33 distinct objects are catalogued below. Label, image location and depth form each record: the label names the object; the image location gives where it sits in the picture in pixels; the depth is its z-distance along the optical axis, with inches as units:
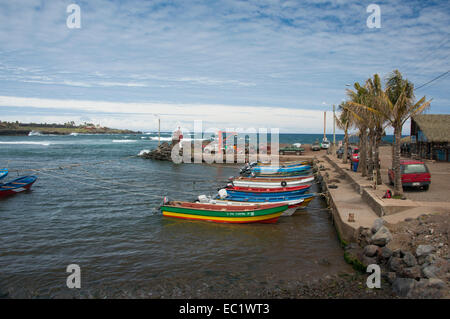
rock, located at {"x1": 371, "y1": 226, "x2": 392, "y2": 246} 478.9
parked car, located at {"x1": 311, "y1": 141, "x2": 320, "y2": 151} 2564.0
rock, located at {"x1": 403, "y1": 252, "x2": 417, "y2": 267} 414.9
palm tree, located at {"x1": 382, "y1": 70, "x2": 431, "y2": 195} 605.9
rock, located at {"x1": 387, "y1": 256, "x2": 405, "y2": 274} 423.0
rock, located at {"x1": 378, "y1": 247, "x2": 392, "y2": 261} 458.6
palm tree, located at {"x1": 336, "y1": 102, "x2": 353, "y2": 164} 1349.4
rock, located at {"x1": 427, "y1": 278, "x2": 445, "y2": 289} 349.1
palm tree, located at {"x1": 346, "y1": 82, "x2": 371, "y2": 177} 918.4
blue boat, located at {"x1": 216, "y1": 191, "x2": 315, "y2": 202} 899.4
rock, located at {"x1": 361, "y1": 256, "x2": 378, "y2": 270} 467.8
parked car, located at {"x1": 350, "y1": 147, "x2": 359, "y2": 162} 1172.5
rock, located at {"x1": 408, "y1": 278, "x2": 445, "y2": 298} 344.4
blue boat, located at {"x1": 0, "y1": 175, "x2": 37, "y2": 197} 1132.8
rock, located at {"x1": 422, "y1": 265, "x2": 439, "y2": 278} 376.8
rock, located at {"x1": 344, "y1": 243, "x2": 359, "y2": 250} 530.6
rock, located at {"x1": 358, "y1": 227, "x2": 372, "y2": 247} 512.8
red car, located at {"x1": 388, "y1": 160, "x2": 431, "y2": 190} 743.7
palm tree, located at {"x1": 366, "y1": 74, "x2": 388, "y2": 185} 634.8
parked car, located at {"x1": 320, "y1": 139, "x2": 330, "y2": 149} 2610.7
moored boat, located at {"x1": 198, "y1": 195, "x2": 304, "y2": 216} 816.7
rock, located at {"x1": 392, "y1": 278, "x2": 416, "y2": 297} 374.9
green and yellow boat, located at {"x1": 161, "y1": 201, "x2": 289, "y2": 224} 750.5
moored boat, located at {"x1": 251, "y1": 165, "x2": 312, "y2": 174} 1514.5
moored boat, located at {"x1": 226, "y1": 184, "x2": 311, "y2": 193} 1008.2
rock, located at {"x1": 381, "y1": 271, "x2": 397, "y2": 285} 417.0
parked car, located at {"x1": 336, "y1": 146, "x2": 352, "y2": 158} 1901.2
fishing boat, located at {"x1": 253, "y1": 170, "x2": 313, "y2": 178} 1426.8
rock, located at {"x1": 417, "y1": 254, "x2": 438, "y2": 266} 395.8
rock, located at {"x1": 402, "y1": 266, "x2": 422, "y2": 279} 393.4
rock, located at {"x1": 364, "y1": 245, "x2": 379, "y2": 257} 474.3
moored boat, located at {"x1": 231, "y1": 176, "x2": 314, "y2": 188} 1145.2
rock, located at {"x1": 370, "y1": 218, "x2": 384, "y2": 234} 507.2
